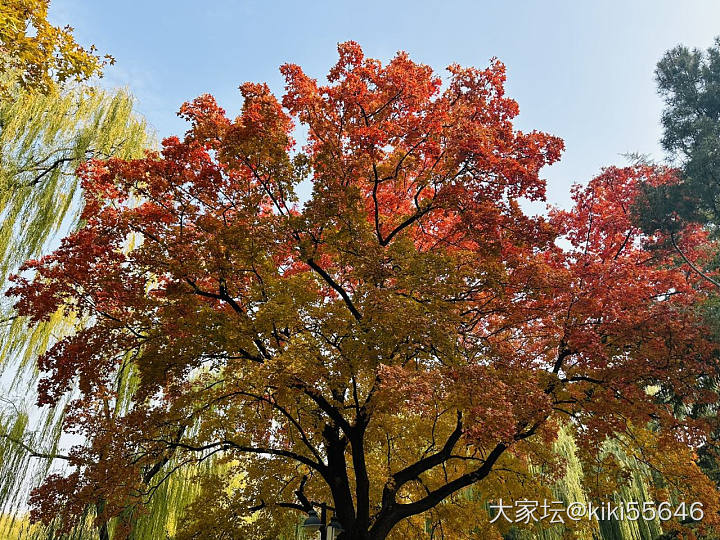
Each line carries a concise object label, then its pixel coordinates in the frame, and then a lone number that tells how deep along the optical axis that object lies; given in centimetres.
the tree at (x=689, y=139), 675
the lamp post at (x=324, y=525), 717
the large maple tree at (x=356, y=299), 618
